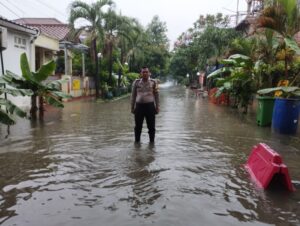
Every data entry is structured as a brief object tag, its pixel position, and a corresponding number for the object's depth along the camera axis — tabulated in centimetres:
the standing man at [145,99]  622
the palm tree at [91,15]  1701
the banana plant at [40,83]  906
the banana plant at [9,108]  552
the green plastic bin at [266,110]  904
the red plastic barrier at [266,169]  390
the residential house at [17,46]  1146
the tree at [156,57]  3968
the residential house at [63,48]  1564
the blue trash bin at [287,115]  776
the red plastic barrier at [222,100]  1626
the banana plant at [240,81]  1099
